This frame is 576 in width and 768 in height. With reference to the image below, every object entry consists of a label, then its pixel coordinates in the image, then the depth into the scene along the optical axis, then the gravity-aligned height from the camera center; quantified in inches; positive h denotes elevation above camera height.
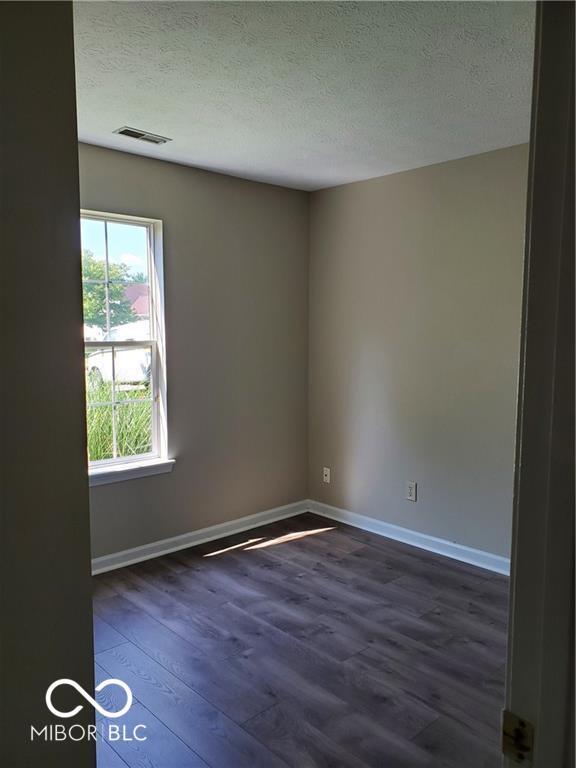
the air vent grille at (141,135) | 118.6 +42.6
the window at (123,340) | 136.3 -1.8
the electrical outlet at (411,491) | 156.3 -43.6
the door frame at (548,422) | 25.0 -4.1
